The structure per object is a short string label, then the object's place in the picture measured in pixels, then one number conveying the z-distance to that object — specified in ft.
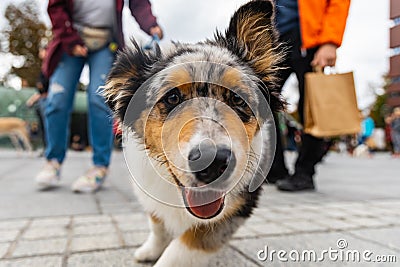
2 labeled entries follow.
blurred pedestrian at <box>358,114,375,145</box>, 39.30
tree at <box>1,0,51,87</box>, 49.72
